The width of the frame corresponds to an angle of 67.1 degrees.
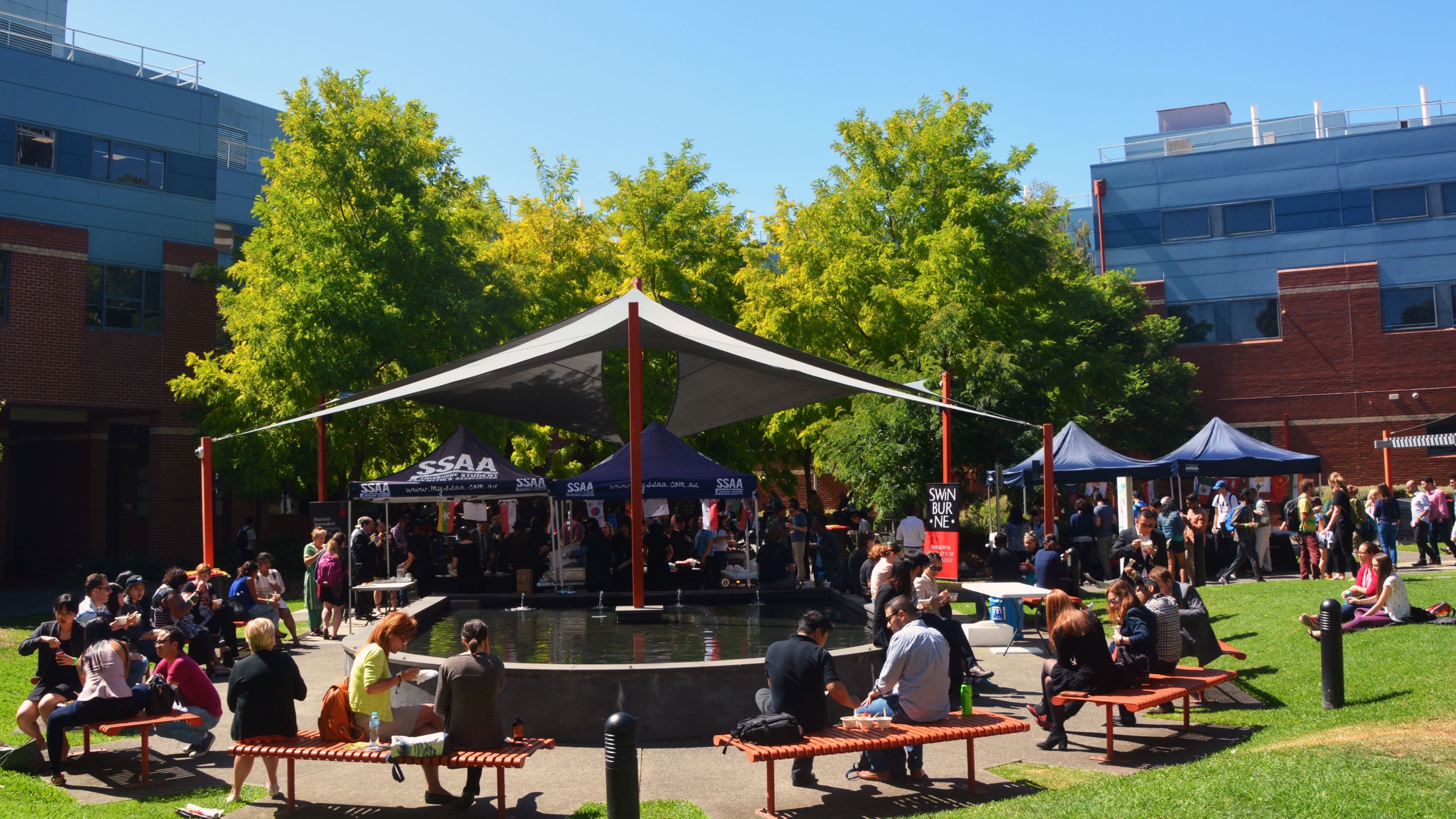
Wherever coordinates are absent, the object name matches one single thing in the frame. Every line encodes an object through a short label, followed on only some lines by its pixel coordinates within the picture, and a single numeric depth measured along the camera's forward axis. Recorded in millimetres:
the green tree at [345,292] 24578
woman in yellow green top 7668
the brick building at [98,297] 29047
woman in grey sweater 7430
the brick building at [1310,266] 39438
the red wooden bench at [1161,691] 8320
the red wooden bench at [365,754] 7207
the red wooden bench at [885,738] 7246
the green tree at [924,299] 24891
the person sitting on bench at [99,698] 8516
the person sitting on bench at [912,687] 7922
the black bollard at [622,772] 6258
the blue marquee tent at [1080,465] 21281
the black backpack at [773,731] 7438
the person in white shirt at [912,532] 18891
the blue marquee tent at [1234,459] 20828
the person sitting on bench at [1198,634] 10594
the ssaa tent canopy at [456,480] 17031
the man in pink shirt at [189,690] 9031
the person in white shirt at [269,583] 14797
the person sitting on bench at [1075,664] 8711
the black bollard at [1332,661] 8922
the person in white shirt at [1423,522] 19766
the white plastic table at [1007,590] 12391
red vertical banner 17359
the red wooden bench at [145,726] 8477
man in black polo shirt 7734
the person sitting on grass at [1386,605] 11789
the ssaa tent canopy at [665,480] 15656
